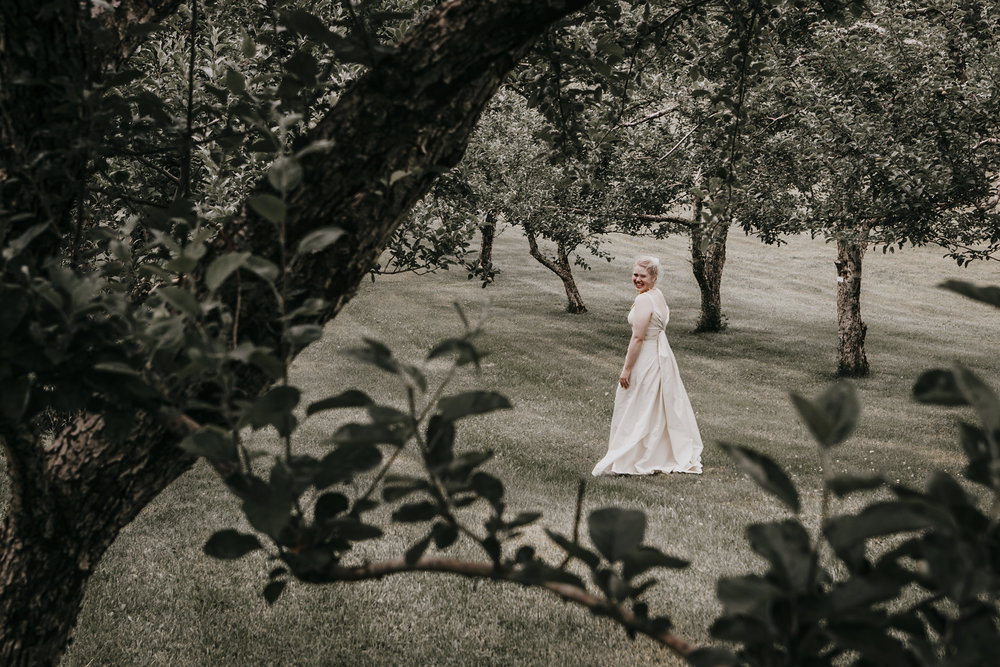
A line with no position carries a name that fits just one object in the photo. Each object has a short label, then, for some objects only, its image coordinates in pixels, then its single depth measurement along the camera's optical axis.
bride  8.98
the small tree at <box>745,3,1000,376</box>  8.50
